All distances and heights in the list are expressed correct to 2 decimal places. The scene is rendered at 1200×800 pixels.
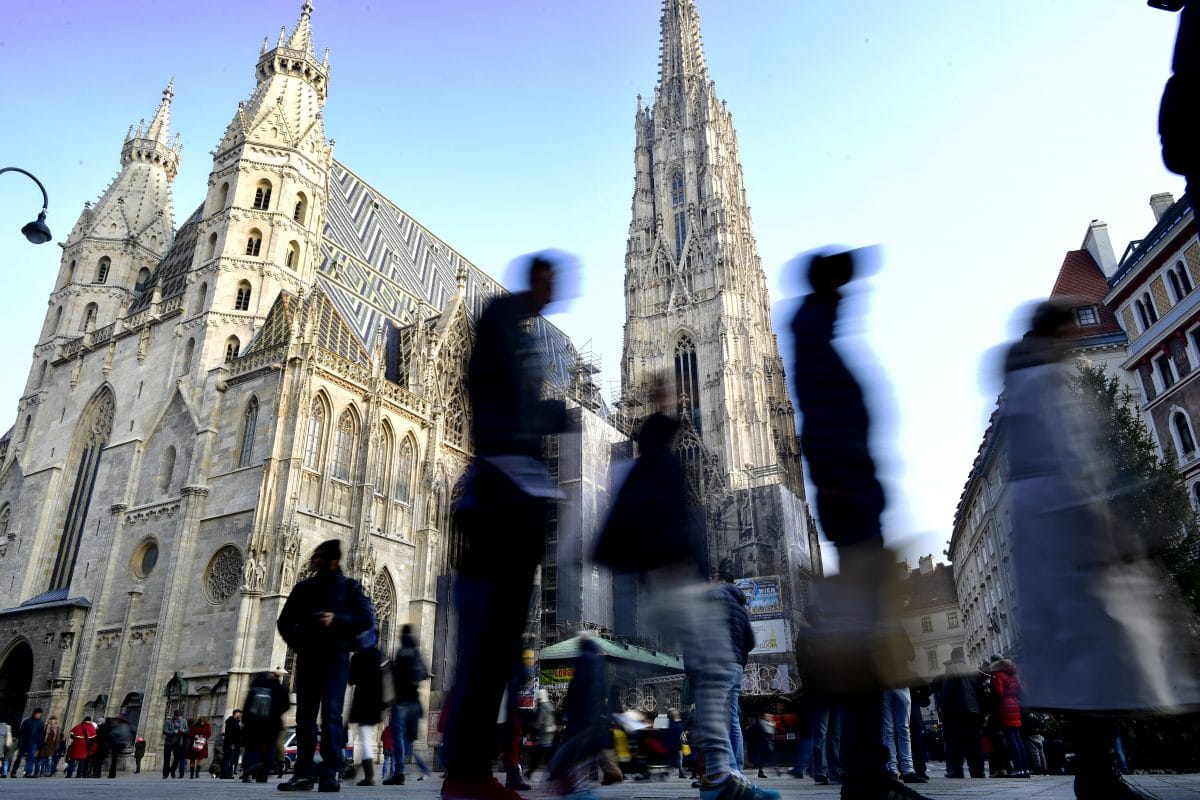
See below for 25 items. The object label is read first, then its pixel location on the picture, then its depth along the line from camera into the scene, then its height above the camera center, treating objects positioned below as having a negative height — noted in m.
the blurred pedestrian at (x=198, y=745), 16.02 -0.50
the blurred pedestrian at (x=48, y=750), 17.34 -0.60
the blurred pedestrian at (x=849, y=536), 3.24 +0.72
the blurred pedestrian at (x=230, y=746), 13.95 -0.48
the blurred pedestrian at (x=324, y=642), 4.68 +0.42
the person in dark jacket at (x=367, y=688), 5.58 +0.20
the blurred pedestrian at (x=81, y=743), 15.04 -0.40
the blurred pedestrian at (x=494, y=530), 3.27 +0.74
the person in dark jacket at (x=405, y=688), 7.81 +0.26
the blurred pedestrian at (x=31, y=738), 16.03 -0.32
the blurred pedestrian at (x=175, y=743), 15.72 -0.44
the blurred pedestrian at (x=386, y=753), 11.55 -0.52
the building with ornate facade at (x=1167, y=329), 20.14 +9.37
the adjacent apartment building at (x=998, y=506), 24.36 +8.49
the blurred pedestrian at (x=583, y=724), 3.89 -0.06
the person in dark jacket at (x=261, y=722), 5.72 -0.03
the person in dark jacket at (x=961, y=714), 8.02 -0.06
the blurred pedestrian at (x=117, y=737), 15.02 -0.30
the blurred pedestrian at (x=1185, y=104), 2.52 +1.81
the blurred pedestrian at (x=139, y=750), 17.90 -0.65
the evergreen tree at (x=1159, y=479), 12.55 +3.64
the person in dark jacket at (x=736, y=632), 4.59 +0.45
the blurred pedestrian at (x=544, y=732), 10.25 -0.23
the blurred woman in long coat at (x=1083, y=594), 2.98 +0.41
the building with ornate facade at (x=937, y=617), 51.19 +5.68
